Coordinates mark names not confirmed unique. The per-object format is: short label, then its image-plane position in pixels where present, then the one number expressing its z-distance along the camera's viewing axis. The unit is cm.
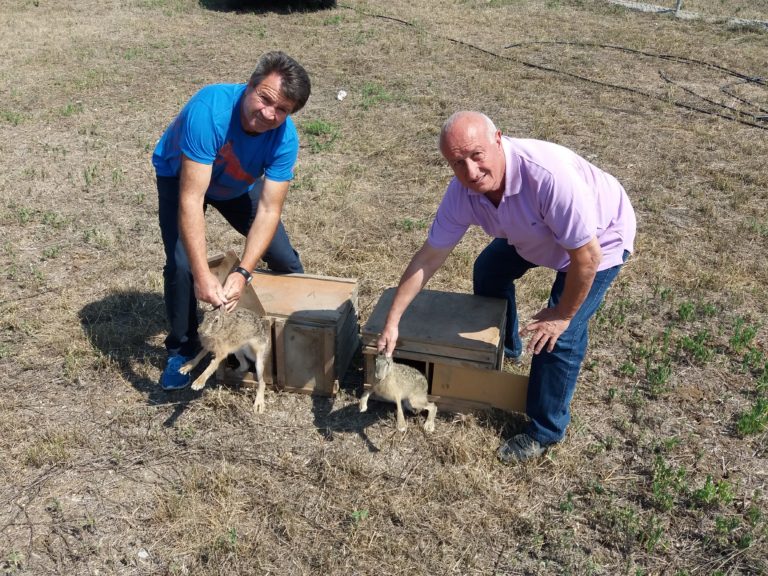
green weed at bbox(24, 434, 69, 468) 403
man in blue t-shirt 363
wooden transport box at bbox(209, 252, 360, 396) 436
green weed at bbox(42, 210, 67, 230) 690
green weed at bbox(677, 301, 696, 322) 549
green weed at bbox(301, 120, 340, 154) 891
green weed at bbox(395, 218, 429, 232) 695
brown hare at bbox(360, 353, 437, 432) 393
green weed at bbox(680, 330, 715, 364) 499
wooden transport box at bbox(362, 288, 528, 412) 409
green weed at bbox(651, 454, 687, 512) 378
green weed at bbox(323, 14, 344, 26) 1550
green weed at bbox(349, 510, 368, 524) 368
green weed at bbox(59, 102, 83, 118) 995
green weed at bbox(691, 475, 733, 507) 376
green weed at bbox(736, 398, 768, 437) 430
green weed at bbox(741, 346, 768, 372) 494
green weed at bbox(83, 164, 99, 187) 785
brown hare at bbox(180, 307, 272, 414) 392
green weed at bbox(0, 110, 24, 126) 965
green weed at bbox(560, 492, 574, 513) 377
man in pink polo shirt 316
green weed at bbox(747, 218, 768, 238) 689
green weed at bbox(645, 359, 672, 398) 468
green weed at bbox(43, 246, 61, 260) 634
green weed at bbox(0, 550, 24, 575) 341
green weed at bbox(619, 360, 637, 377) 487
